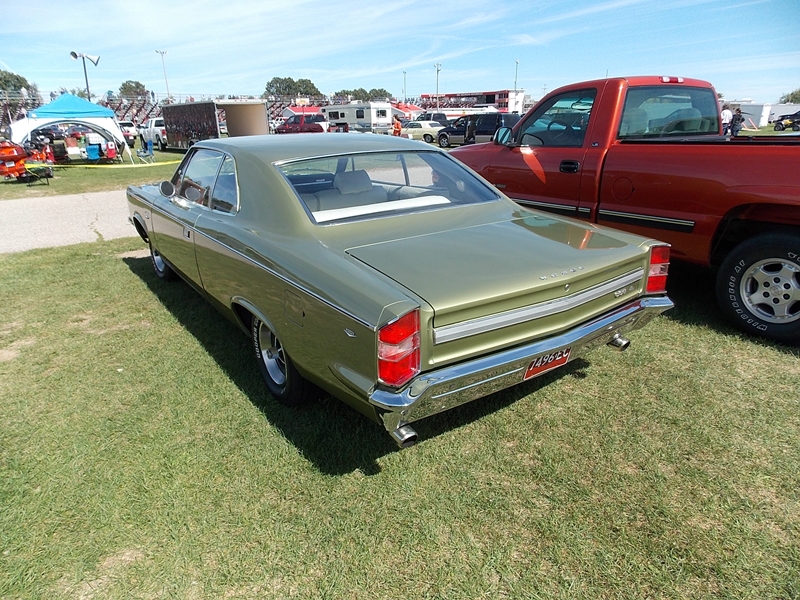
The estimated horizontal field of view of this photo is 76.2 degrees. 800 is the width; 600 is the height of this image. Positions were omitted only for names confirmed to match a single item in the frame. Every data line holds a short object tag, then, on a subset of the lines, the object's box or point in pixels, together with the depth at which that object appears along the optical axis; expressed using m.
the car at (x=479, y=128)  21.97
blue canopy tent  18.61
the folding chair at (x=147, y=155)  21.00
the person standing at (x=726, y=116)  17.28
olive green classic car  2.18
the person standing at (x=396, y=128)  28.34
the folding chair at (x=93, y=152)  19.55
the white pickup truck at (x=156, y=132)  28.45
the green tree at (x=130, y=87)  132.88
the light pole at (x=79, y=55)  25.94
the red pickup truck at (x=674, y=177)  3.63
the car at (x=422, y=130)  31.47
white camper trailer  39.12
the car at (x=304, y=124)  29.07
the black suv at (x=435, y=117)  42.39
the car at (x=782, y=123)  26.86
